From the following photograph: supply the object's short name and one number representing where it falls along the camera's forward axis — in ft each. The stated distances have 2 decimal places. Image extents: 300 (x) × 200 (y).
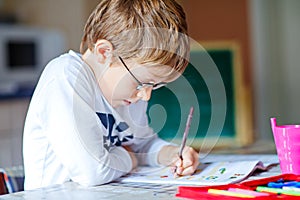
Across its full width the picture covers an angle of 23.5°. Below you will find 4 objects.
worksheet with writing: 4.14
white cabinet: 10.11
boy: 4.21
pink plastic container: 4.19
